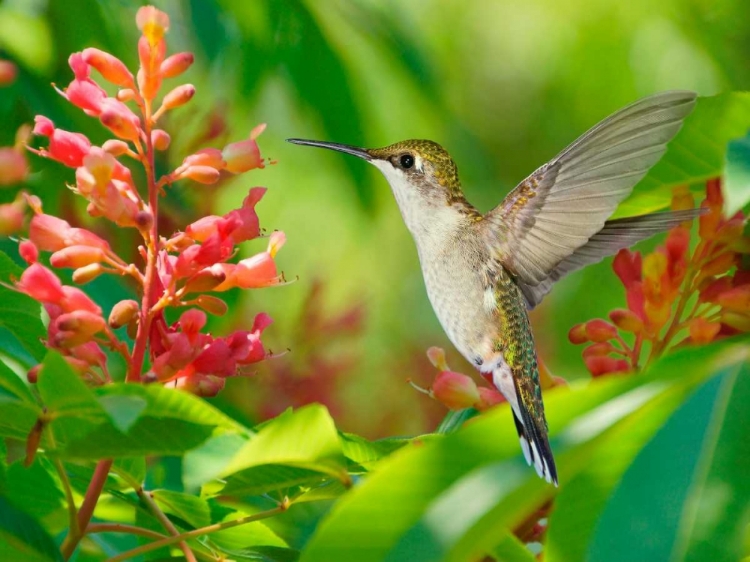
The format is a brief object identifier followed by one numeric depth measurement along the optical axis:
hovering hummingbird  2.13
